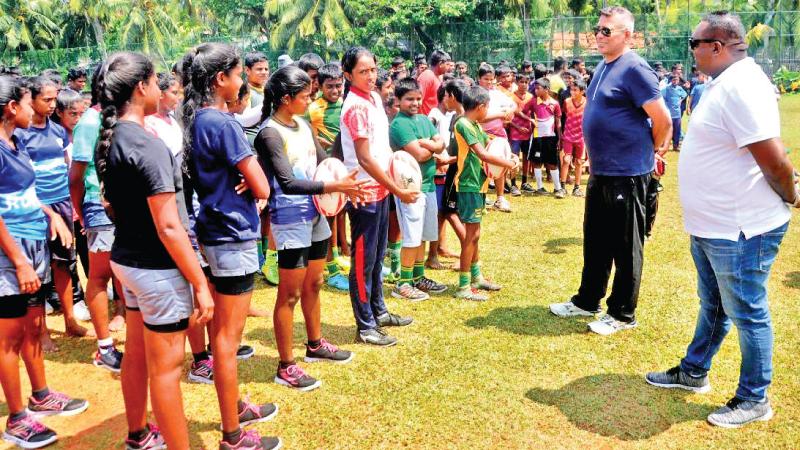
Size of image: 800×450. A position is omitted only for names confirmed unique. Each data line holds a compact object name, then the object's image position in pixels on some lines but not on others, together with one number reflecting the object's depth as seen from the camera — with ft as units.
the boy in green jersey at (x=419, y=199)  18.16
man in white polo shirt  11.09
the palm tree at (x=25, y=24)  125.08
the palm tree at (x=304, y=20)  113.09
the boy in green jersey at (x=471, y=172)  18.80
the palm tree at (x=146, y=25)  132.46
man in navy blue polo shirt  15.58
